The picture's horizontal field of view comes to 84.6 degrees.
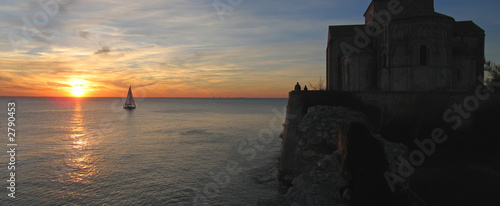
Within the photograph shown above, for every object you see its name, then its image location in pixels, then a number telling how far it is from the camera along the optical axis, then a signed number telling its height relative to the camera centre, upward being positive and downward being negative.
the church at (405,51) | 23.58 +4.74
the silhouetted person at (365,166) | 4.12 -0.98
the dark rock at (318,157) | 9.05 -2.76
